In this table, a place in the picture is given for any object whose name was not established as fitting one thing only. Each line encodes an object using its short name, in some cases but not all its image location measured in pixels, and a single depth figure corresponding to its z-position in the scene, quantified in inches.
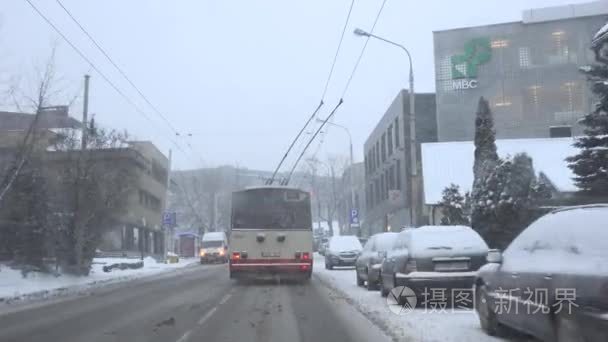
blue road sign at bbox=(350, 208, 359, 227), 1676.9
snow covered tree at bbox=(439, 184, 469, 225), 1095.6
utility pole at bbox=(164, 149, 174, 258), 1600.6
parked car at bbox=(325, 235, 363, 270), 1205.1
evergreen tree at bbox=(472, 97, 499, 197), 1060.1
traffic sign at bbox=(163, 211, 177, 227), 1521.9
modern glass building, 1985.7
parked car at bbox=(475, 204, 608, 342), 220.2
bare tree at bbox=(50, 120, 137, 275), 949.8
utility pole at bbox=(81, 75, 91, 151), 962.7
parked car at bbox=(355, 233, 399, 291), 658.2
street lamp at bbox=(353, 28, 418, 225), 791.7
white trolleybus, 792.9
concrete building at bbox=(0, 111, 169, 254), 888.9
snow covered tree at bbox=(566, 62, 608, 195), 788.0
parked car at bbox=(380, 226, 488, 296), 457.1
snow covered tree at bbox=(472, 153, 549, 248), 917.8
